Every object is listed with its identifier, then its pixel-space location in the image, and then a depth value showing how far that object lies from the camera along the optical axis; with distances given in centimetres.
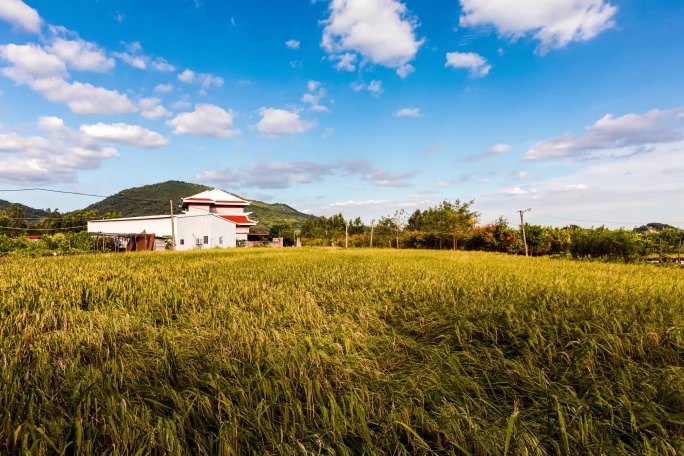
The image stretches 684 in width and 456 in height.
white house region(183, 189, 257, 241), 4894
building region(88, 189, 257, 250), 3220
